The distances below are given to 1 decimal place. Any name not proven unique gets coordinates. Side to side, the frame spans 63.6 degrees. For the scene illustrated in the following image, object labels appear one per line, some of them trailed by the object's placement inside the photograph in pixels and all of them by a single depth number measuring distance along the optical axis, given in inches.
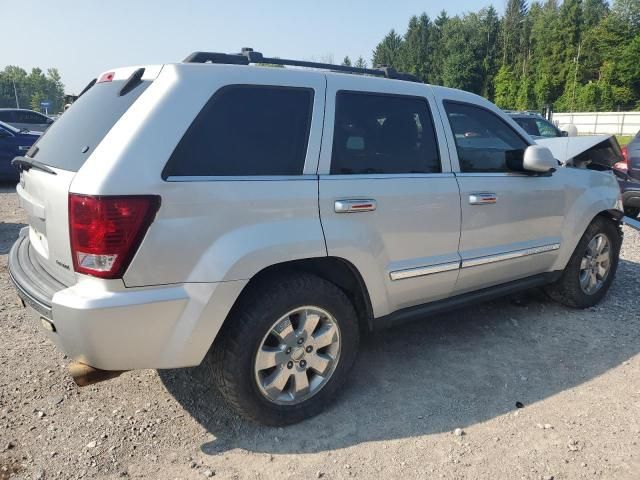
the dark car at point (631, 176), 304.3
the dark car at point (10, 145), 421.1
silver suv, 88.6
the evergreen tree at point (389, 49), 3971.5
